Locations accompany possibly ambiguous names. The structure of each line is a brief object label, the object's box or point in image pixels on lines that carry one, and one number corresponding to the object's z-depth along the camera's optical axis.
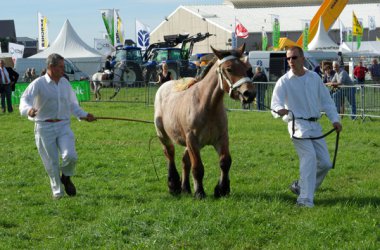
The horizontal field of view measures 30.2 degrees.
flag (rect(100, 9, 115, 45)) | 54.50
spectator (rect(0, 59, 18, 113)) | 24.56
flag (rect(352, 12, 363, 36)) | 52.89
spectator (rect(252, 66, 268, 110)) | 24.14
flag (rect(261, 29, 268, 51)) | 60.81
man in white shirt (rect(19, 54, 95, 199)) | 9.38
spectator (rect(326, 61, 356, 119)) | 20.75
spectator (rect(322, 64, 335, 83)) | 24.10
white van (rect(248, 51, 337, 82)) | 38.25
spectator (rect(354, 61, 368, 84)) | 34.69
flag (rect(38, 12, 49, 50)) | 55.97
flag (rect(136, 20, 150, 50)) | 52.44
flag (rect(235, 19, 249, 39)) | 57.88
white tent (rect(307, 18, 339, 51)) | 50.84
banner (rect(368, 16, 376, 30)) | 70.75
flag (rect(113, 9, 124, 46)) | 55.28
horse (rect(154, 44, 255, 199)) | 8.36
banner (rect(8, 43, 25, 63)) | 50.16
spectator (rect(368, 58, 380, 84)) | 38.09
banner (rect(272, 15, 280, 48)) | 56.84
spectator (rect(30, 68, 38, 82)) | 37.41
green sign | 28.88
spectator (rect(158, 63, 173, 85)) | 23.04
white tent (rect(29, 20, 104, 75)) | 45.56
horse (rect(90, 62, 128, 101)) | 31.14
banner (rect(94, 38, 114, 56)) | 60.53
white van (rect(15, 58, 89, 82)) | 44.03
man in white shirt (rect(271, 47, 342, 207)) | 8.37
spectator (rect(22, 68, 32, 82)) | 39.03
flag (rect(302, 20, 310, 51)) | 51.54
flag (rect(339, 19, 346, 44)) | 62.86
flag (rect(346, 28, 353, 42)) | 63.70
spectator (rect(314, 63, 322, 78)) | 32.24
